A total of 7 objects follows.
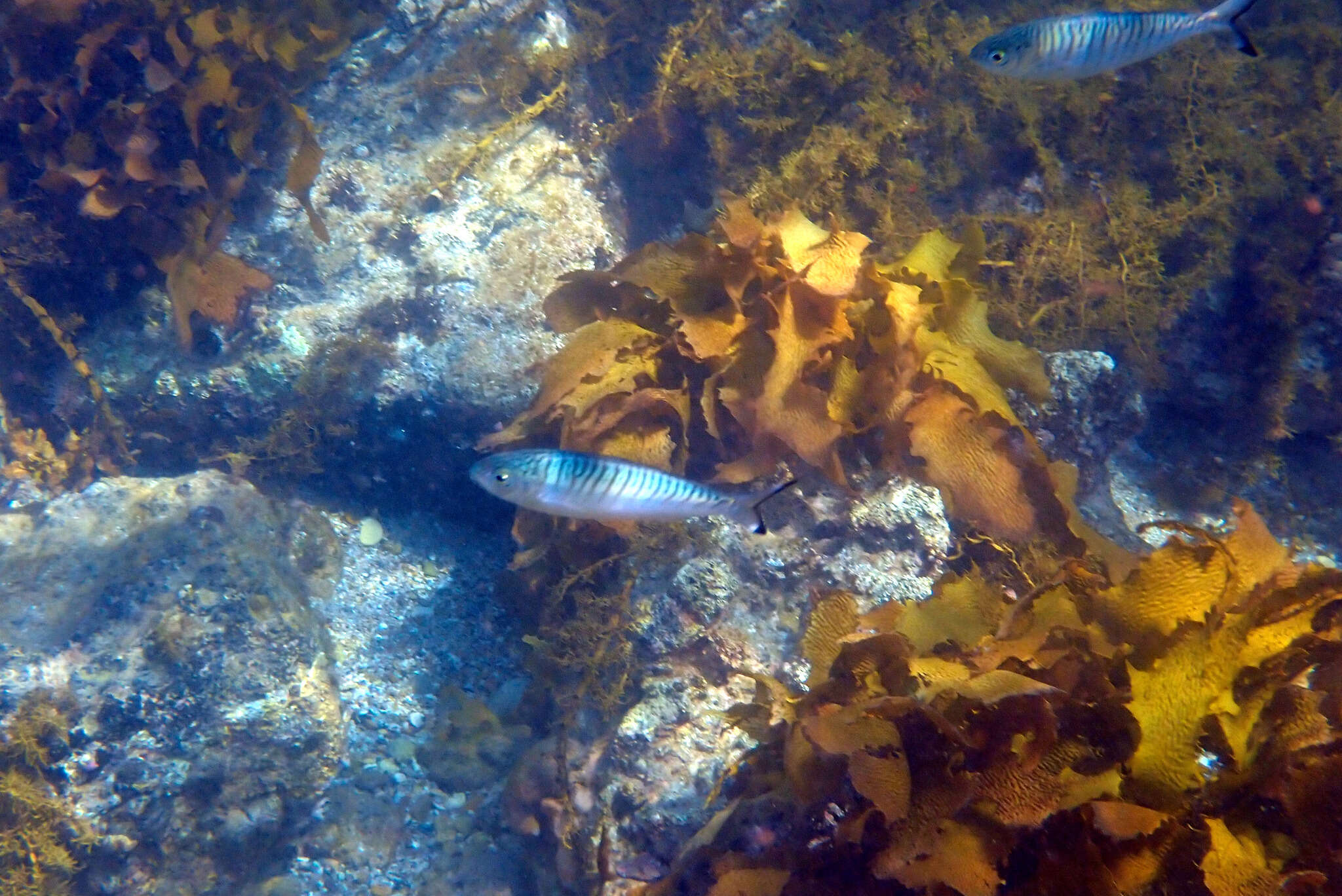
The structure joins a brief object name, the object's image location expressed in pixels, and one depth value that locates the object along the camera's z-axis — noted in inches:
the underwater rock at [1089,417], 149.5
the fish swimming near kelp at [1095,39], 117.6
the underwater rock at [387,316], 182.1
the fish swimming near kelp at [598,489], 91.7
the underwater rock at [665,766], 109.2
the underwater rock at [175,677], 146.3
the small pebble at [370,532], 196.9
